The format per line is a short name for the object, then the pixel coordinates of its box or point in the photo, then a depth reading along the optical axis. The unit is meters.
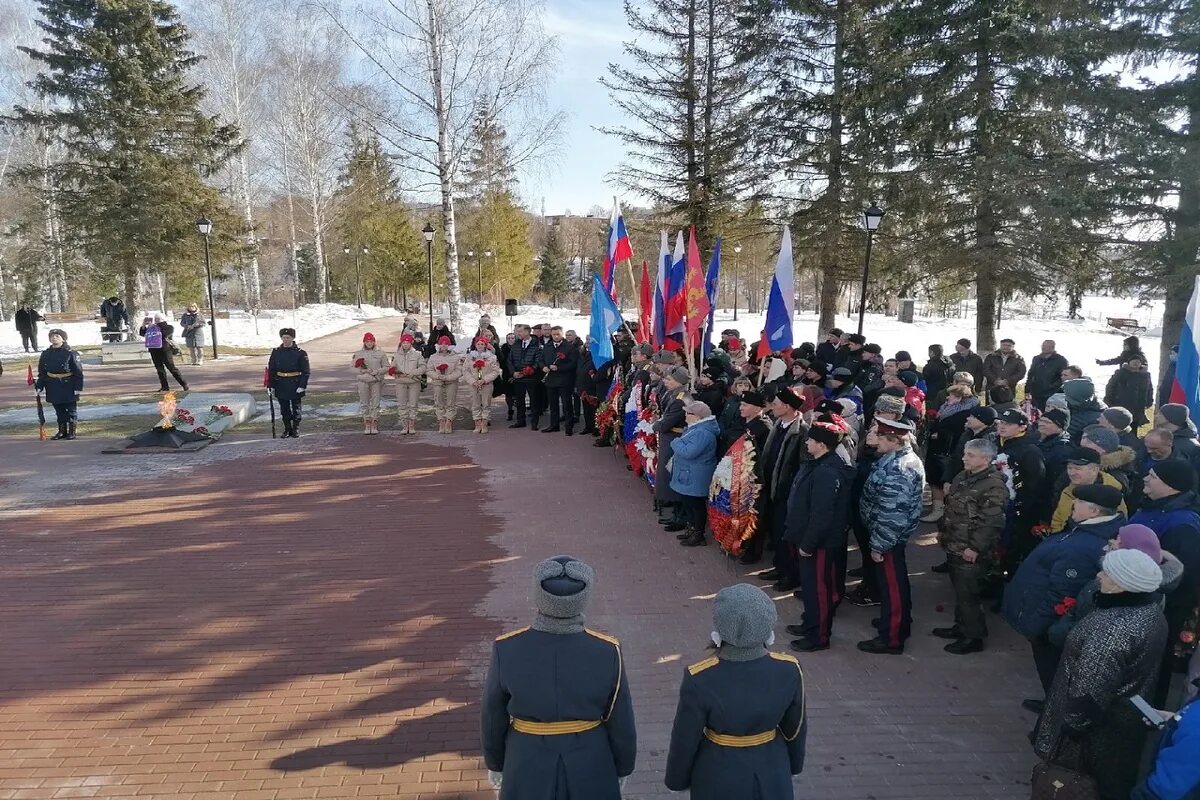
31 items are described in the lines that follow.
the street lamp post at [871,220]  14.75
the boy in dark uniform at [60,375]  12.73
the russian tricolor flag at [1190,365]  6.38
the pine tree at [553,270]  64.88
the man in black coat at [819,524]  5.70
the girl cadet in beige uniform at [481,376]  13.57
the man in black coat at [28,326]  23.59
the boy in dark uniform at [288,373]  12.70
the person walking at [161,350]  17.33
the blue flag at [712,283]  10.74
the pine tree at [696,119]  22.84
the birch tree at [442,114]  20.75
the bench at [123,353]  23.22
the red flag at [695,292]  10.55
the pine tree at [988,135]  15.67
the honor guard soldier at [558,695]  2.91
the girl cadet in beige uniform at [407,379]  13.24
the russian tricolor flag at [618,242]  12.47
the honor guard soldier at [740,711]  2.87
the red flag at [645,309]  12.81
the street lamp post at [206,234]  22.48
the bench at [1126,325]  33.56
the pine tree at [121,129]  26.02
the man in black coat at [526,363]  13.72
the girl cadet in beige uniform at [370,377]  13.29
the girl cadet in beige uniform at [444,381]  13.70
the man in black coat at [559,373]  13.38
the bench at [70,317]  34.97
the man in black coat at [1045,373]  11.58
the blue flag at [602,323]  11.85
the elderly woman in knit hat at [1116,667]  3.58
